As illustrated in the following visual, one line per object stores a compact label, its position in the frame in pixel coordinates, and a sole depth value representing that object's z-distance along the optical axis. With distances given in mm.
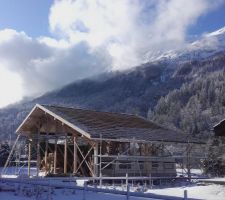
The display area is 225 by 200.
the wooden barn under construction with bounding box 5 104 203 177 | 17867
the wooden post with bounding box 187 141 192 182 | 19612
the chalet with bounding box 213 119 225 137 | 13738
